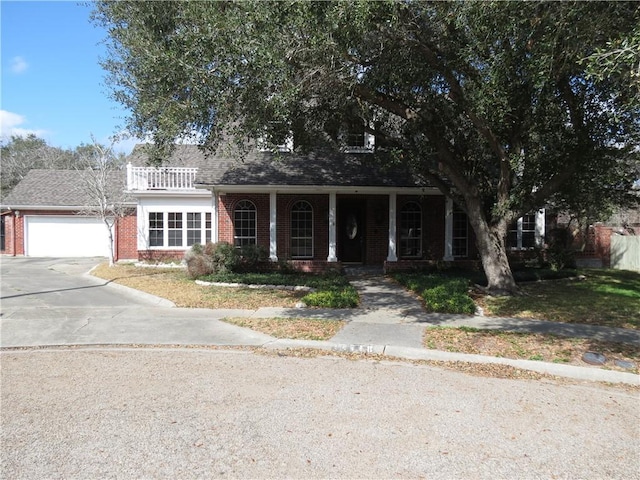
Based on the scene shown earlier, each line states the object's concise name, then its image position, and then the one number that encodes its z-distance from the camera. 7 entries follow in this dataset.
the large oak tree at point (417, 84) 7.03
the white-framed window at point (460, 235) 18.25
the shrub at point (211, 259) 14.77
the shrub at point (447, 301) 9.70
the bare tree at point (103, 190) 18.45
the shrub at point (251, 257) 15.58
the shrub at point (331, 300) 10.30
